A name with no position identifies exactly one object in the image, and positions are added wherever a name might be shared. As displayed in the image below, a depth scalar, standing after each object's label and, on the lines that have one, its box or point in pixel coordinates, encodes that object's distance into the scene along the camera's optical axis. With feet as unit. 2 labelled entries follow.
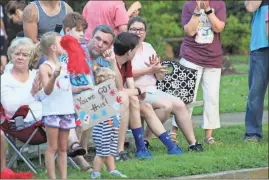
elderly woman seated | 52.85
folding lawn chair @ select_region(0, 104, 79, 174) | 52.54
